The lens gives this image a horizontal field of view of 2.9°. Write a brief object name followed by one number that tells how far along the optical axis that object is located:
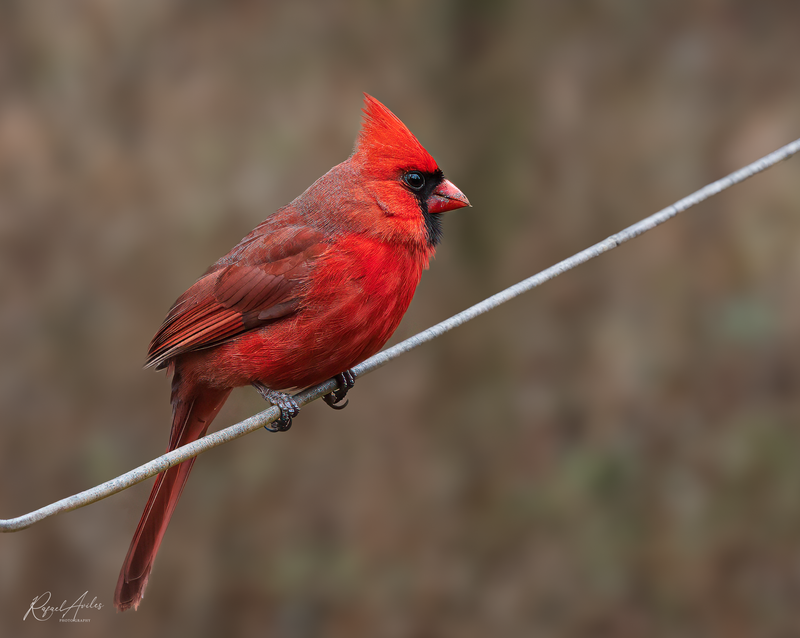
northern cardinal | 5.74
